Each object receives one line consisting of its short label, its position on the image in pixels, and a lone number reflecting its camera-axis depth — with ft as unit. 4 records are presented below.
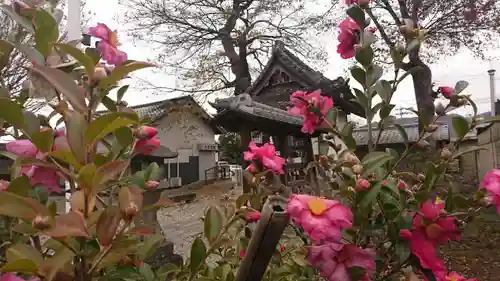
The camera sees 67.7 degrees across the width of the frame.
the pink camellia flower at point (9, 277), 1.17
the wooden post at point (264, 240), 1.06
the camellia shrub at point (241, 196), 1.14
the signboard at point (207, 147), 47.88
